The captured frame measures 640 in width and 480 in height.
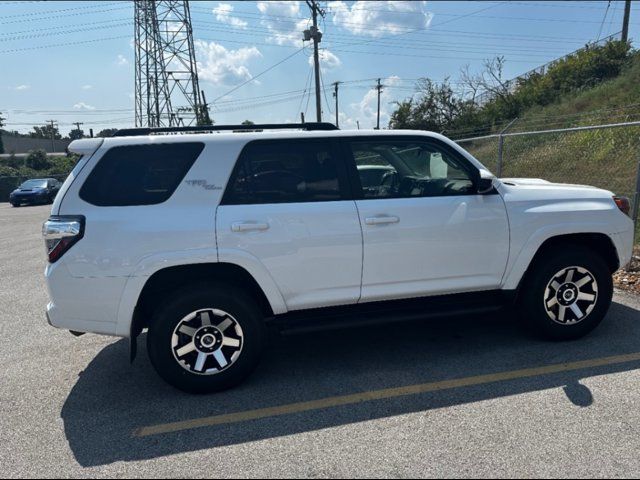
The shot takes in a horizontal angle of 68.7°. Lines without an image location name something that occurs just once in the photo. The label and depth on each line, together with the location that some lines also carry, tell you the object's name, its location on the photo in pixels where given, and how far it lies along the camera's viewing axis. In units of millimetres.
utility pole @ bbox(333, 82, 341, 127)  63438
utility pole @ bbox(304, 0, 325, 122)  27031
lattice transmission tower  42972
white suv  3252
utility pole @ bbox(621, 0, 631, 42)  28930
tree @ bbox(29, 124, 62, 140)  102019
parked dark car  24375
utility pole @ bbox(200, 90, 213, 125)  48000
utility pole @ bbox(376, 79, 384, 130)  66250
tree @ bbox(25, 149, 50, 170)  48406
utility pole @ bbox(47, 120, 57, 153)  92125
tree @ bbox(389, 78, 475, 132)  33188
